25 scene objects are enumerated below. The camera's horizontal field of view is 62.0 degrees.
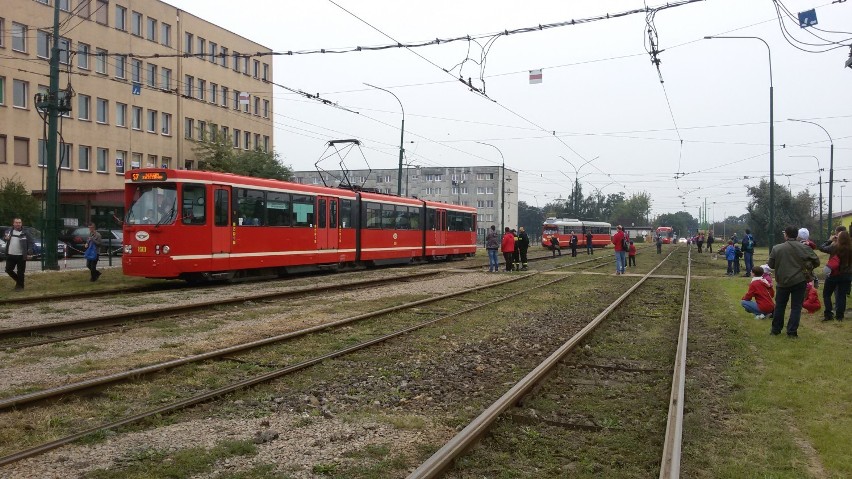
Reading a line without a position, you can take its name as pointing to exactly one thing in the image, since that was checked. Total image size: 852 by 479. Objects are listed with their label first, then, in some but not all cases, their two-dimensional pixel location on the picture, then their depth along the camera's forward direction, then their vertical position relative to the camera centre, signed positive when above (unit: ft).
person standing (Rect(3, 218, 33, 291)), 50.31 -1.69
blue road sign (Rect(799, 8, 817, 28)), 44.98 +13.68
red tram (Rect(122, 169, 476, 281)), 53.93 +0.29
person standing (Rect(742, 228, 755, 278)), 78.23 -1.43
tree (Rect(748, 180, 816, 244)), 198.18 +6.93
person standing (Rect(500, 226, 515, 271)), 83.15 -1.73
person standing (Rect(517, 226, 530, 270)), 86.94 -1.56
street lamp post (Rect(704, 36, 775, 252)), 85.20 +7.55
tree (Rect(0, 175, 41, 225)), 108.27 +3.77
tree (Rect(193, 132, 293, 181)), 160.97 +16.12
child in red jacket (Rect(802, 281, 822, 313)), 42.01 -4.11
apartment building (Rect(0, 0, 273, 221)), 128.98 +29.20
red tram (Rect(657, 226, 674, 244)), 327.47 -0.73
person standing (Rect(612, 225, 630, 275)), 80.31 -2.06
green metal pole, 64.44 +4.82
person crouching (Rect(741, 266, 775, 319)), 40.06 -3.45
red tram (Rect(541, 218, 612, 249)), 191.21 +0.69
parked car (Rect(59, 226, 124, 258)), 108.27 -1.71
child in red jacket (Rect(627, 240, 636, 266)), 99.95 -3.02
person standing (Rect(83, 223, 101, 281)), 58.75 -1.78
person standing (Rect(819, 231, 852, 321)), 37.68 -2.09
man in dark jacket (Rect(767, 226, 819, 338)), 33.14 -1.70
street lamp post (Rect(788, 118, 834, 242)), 124.28 +10.21
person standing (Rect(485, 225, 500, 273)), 82.69 -1.96
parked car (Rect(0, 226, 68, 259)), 102.16 -2.52
